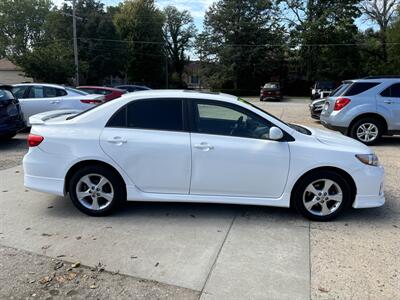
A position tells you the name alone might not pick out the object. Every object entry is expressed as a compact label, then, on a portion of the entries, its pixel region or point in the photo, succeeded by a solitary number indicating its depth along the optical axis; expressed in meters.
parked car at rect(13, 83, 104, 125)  11.43
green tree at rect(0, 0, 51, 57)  56.94
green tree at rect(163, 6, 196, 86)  66.31
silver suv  9.95
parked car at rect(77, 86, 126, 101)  15.08
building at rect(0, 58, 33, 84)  45.50
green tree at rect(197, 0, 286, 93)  46.41
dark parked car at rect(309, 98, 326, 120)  15.20
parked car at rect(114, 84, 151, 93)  23.14
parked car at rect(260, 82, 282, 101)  34.41
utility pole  29.70
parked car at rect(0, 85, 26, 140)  9.26
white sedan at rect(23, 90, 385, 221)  4.69
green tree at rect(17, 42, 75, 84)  27.12
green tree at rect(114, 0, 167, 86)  52.83
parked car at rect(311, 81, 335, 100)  30.38
